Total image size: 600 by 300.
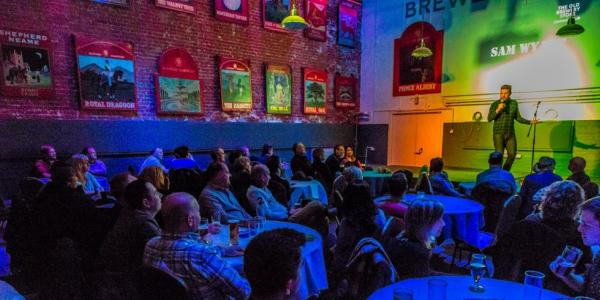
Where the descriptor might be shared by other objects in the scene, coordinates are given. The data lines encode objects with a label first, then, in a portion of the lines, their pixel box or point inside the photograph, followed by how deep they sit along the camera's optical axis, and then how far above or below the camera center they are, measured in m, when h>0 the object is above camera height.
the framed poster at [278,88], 9.75 +0.93
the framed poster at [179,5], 7.73 +2.64
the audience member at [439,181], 4.56 -0.79
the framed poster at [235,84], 8.84 +0.96
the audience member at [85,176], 4.59 -0.75
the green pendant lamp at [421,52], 8.43 +1.67
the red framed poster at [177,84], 7.80 +0.85
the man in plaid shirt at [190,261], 1.76 -0.71
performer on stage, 7.73 -0.01
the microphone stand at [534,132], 8.74 -0.32
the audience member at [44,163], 5.52 -0.67
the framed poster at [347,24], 11.34 +3.21
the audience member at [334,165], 6.95 -0.88
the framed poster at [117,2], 7.00 +2.43
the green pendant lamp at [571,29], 6.63 +1.74
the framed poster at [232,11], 8.62 +2.79
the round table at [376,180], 6.64 -1.15
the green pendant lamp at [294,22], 6.92 +1.98
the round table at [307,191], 5.66 -1.16
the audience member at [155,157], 6.38 -0.70
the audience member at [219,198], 3.32 -0.75
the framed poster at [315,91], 10.63 +0.94
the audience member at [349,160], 7.39 -0.87
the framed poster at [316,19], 10.34 +3.09
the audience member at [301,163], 6.63 -0.81
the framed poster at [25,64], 5.88 +1.00
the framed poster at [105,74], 6.74 +0.95
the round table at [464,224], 3.63 -1.09
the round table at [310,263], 2.47 -1.04
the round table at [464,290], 1.72 -0.87
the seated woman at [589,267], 1.85 -0.79
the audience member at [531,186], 3.84 -0.73
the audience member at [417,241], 2.04 -0.72
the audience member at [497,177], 3.94 -0.68
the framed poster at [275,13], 9.50 +3.00
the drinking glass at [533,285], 1.72 -0.83
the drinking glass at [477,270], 1.76 -0.76
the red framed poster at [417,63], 10.64 +1.81
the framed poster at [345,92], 11.58 +0.99
